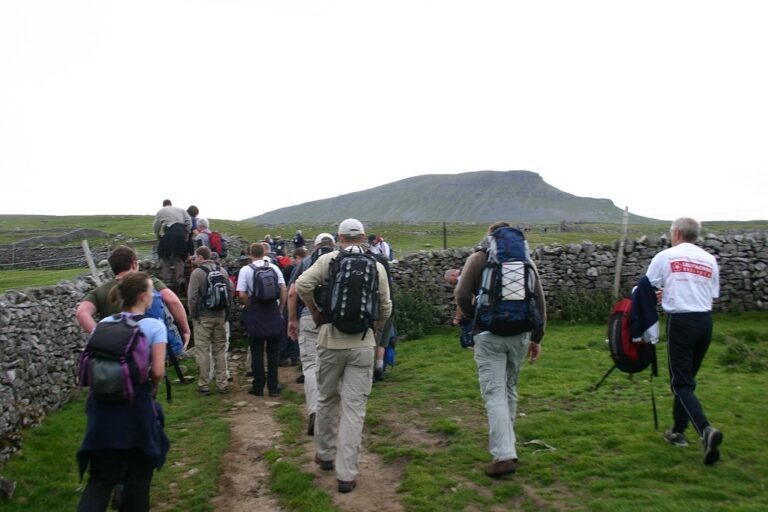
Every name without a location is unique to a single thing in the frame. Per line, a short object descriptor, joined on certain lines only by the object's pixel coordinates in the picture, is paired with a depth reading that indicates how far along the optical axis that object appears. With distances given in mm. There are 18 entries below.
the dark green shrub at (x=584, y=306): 16000
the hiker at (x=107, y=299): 5746
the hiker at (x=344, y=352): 6023
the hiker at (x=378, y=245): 15927
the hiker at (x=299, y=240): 20473
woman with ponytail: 4375
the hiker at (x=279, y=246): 21016
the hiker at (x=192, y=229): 15296
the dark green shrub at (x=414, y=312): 15414
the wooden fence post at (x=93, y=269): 12188
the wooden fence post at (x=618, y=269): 16391
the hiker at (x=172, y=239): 14906
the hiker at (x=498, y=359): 6098
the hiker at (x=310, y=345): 8148
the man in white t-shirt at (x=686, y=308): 6215
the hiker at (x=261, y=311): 10125
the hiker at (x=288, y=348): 13008
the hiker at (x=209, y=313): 10523
